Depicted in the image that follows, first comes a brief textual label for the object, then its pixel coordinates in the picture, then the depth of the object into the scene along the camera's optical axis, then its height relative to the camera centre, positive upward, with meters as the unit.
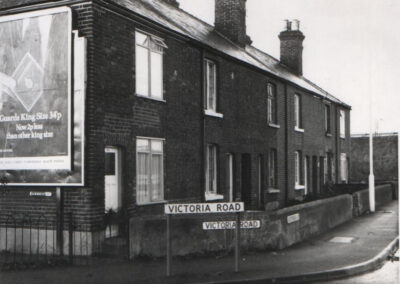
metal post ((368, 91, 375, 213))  21.83 -1.31
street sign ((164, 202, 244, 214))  8.82 -0.69
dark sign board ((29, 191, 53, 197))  11.95 -0.58
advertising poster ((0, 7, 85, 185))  11.45 +1.47
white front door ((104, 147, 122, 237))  12.38 -0.37
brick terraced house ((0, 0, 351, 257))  11.48 +1.36
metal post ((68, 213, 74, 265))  10.61 -1.52
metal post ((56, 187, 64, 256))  11.38 -1.18
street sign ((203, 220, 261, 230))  9.16 -1.01
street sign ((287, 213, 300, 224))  12.54 -1.24
